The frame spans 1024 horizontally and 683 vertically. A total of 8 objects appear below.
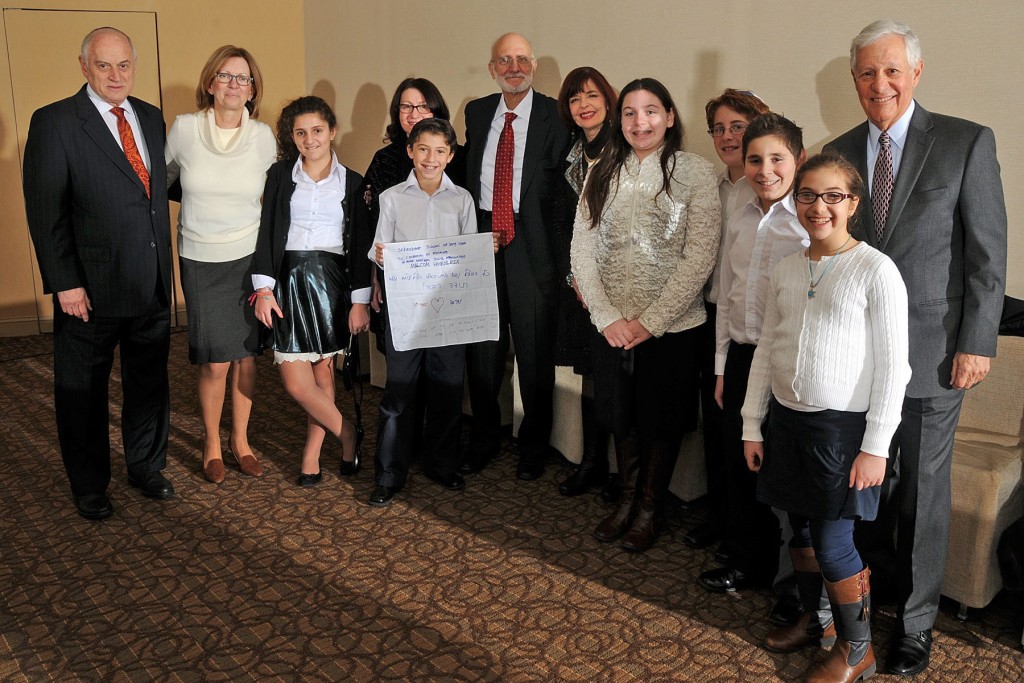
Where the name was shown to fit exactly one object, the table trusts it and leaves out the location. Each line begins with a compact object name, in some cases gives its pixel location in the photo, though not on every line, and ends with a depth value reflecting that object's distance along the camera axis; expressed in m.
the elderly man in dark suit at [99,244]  3.04
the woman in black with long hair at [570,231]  3.14
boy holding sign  3.20
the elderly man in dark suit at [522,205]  3.39
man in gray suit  2.20
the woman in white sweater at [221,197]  3.35
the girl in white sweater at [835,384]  2.04
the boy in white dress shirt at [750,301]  2.32
